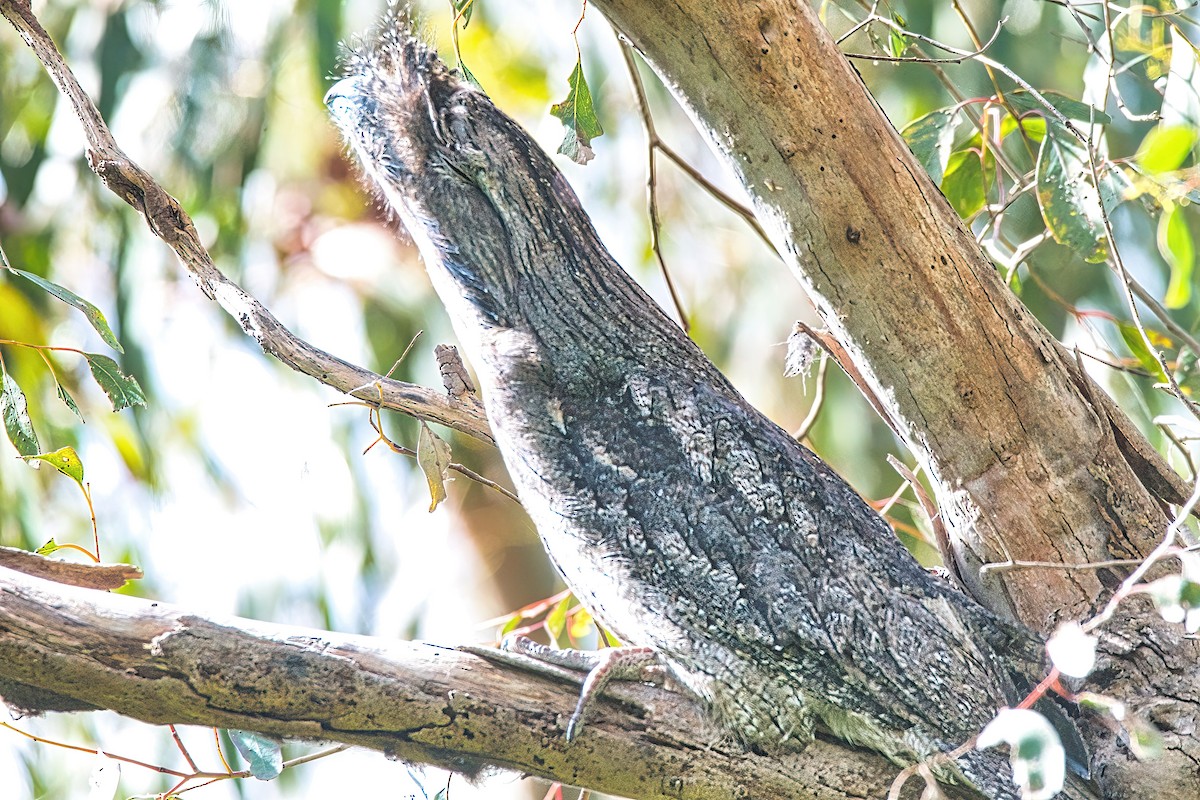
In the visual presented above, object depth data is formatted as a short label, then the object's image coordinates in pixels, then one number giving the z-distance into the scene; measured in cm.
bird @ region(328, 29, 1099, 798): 779
